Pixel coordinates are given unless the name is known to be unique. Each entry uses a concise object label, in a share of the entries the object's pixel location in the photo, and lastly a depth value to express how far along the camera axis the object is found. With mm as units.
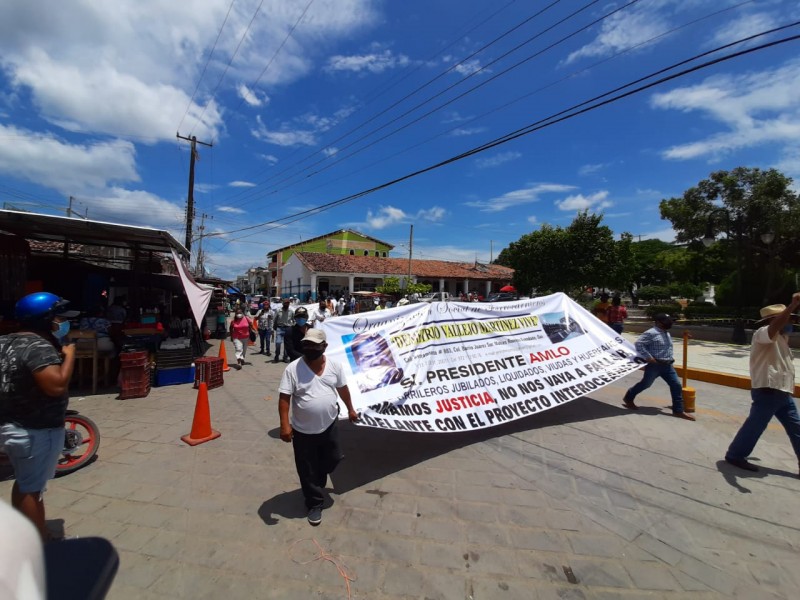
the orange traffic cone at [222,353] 9084
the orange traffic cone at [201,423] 4688
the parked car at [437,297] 27325
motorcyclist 2320
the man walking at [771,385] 3746
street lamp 12867
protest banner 4195
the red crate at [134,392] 6539
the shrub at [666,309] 18345
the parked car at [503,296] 29578
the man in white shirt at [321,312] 9305
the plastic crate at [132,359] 6598
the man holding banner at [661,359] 5434
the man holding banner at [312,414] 2980
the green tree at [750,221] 13172
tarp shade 8538
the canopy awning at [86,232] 7496
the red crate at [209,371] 7166
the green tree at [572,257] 24812
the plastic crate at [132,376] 6536
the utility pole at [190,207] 20489
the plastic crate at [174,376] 7577
